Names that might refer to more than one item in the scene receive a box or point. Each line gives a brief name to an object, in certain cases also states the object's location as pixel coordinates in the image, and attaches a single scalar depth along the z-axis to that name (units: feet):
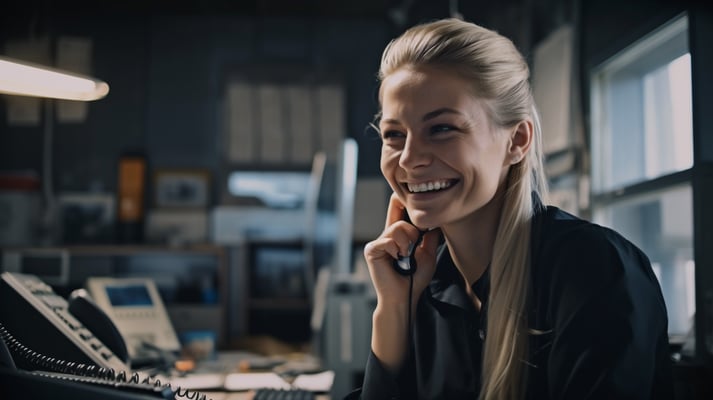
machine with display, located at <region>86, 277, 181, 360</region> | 7.36
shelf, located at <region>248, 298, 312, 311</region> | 14.64
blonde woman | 2.94
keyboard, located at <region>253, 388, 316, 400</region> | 4.08
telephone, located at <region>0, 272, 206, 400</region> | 2.42
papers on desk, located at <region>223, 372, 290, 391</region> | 5.64
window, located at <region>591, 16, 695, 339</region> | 7.24
